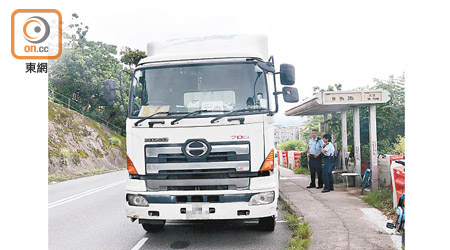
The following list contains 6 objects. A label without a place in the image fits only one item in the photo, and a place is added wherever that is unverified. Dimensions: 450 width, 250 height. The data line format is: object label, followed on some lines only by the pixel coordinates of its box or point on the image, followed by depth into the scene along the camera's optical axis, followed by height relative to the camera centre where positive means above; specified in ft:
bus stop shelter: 28.96 +2.02
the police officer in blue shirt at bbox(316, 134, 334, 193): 30.91 -2.96
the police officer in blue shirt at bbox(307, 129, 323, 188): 33.29 -2.79
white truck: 16.65 -0.44
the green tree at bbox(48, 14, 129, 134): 91.86 +15.97
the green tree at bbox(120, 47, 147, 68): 106.01 +21.97
